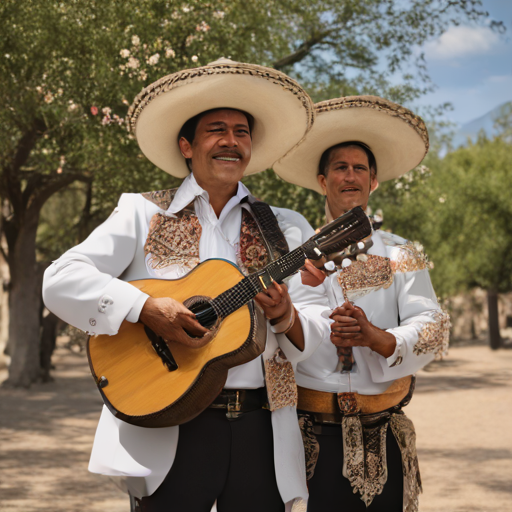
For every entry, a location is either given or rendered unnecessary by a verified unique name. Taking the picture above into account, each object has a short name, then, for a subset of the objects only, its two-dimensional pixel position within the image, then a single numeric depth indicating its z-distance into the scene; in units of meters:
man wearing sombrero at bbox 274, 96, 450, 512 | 2.96
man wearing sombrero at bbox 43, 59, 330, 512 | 2.52
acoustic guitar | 2.46
